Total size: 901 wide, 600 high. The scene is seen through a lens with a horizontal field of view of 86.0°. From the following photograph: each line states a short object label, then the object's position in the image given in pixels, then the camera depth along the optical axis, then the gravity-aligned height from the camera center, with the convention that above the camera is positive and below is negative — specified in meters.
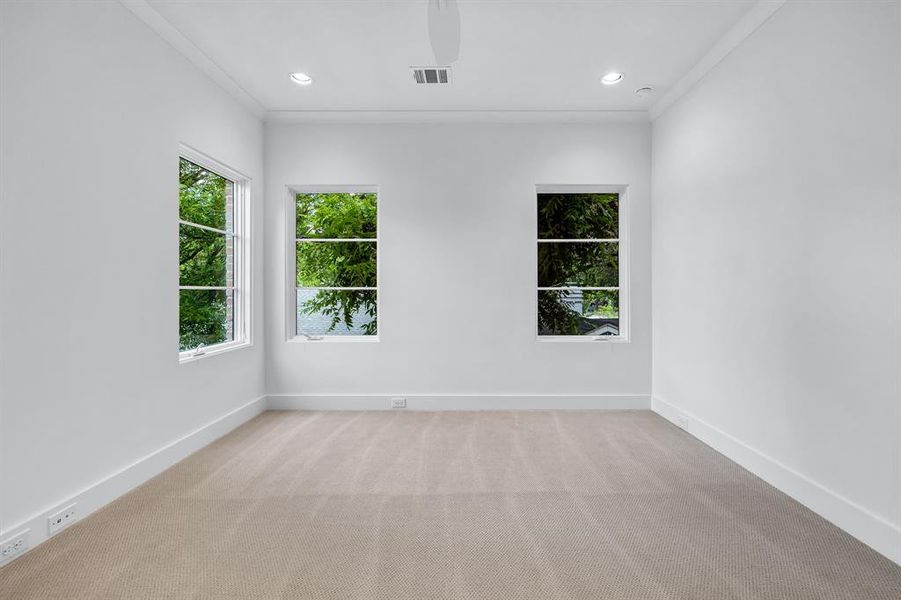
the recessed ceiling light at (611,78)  3.77 +1.70
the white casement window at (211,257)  3.48 +0.29
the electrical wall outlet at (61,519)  2.24 -1.07
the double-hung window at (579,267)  4.74 +0.25
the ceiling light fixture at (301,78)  3.76 +1.69
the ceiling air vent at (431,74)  3.64 +1.68
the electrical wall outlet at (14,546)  2.02 -1.07
